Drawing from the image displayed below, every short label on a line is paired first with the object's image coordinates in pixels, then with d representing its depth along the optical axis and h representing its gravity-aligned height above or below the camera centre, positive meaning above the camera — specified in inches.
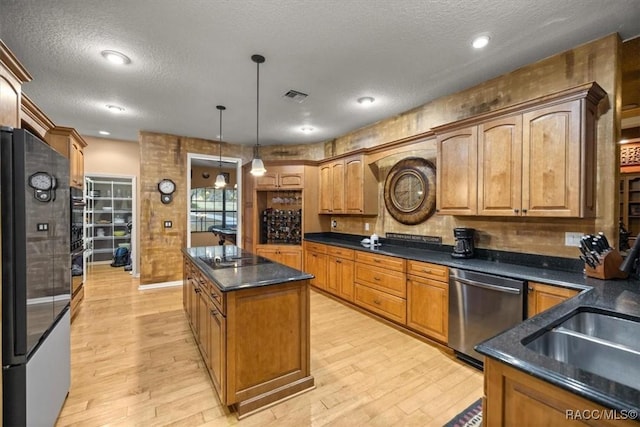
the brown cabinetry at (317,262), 187.8 -34.3
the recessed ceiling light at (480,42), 92.5 +55.9
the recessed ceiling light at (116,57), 101.1 +55.8
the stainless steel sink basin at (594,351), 47.8 -24.2
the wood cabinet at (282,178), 212.1 +24.9
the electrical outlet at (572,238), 96.8 -8.9
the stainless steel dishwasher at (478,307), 93.4 -33.1
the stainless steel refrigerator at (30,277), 55.1 -13.9
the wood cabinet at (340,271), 164.9 -36.0
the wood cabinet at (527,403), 32.0 -23.7
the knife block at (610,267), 84.7 -16.3
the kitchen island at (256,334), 78.0 -35.7
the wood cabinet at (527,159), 89.3 +18.9
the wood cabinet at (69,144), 139.4 +33.3
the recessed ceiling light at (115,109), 155.3 +56.6
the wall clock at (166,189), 208.0 +15.7
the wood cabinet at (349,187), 176.7 +15.9
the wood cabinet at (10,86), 66.5 +31.1
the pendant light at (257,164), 123.5 +20.9
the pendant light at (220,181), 185.9 +19.5
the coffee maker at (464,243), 122.8 -13.4
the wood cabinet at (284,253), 207.8 -30.7
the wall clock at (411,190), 146.1 +11.6
